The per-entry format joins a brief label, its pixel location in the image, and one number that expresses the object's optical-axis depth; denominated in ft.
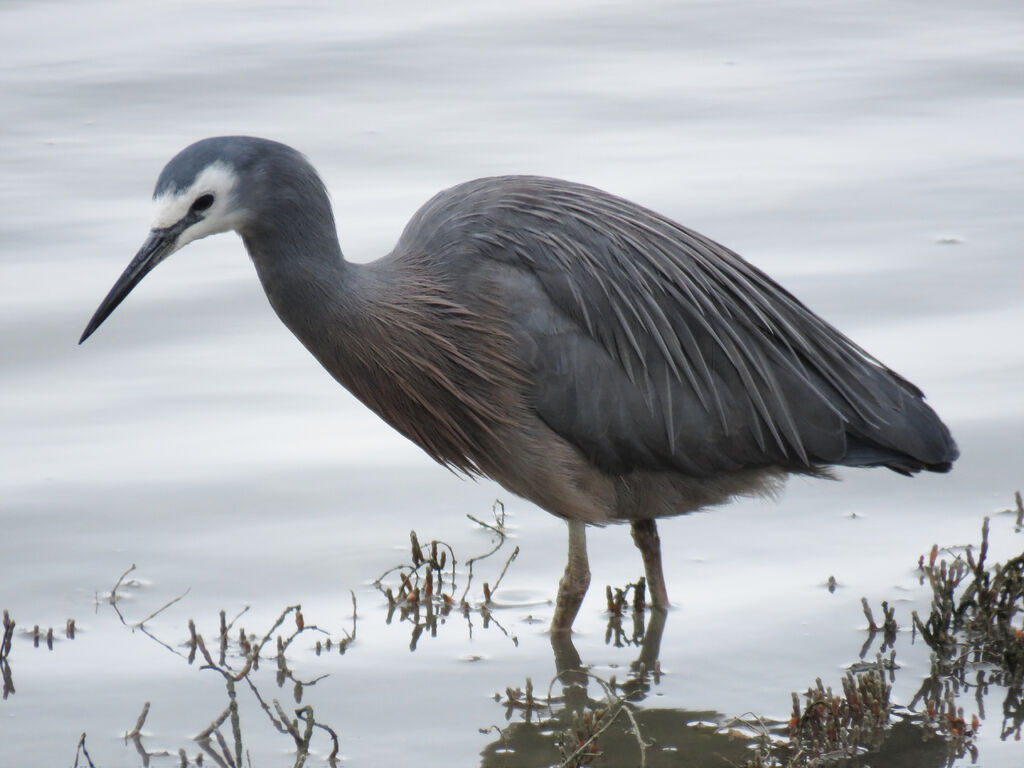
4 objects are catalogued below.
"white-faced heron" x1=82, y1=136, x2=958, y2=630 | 38.55
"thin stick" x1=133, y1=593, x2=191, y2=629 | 37.91
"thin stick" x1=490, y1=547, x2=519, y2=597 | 40.06
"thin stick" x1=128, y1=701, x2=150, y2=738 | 33.03
